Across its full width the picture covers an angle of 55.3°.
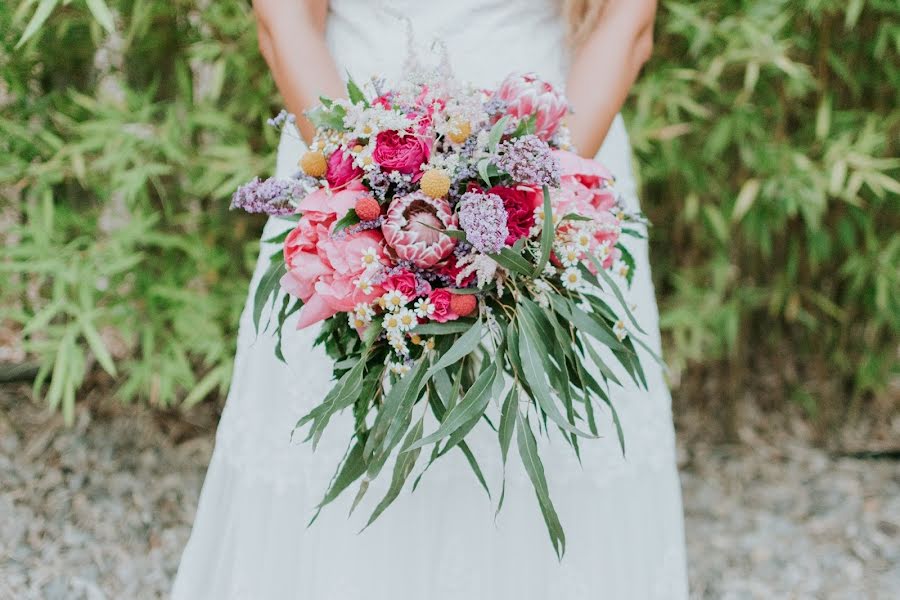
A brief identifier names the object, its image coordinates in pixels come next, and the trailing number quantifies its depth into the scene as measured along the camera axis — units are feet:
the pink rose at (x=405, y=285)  2.46
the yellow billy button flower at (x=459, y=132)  2.50
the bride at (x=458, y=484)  3.38
